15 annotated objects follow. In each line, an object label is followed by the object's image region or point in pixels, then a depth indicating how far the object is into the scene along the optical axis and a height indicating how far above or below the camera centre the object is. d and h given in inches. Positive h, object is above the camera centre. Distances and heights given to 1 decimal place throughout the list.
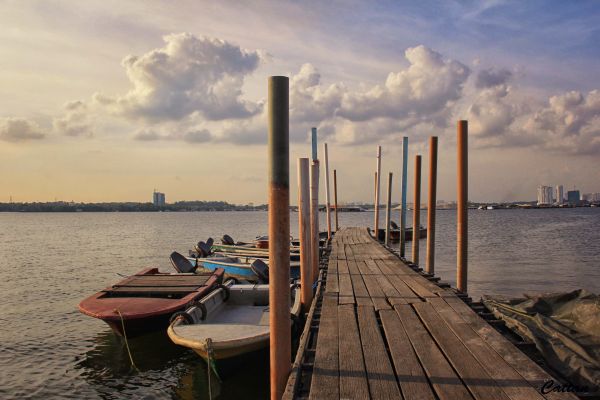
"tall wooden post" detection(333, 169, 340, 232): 1323.8 +49.3
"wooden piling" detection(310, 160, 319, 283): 481.7 -9.4
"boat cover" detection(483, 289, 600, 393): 244.4 -84.8
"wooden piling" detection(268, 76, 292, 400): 211.9 -13.4
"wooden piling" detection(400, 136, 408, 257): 884.6 +28.3
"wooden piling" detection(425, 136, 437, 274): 589.3 +2.3
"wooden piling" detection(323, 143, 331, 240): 946.4 +32.7
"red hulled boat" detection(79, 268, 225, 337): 404.2 -91.2
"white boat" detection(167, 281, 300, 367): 321.7 -97.1
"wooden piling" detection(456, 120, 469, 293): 449.4 +4.7
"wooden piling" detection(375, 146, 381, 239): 1017.1 +40.6
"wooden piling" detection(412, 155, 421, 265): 733.9 -12.7
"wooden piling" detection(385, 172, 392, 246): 1045.8 -10.4
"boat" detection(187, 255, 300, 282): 733.8 -103.2
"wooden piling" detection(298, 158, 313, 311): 400.2 -25.1
